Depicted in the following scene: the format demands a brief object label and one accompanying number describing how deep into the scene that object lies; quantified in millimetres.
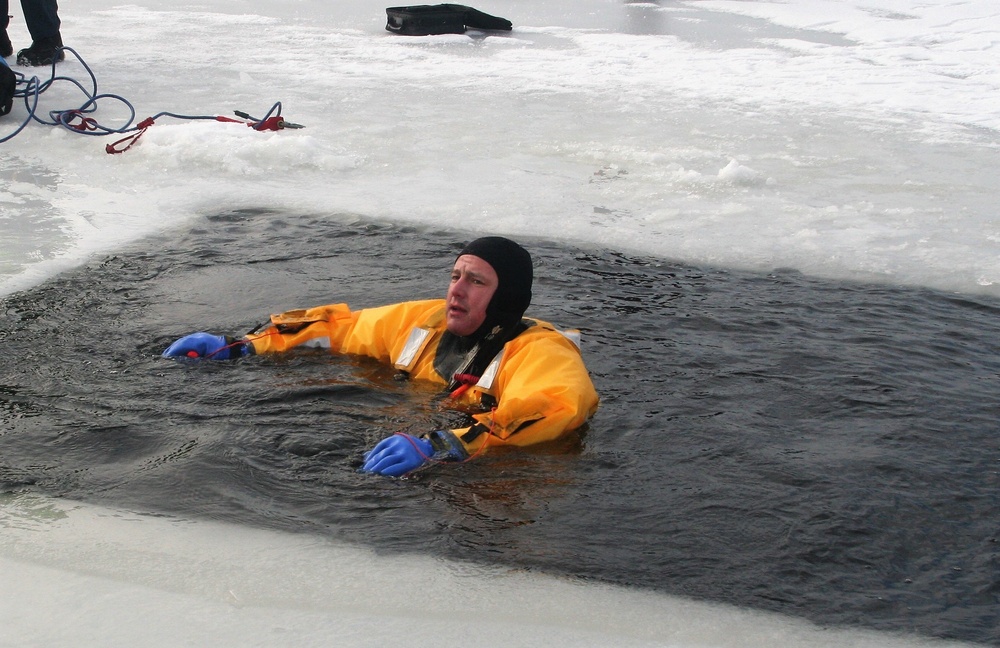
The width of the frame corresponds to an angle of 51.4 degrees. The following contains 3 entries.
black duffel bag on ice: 11867
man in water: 3625
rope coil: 7660
